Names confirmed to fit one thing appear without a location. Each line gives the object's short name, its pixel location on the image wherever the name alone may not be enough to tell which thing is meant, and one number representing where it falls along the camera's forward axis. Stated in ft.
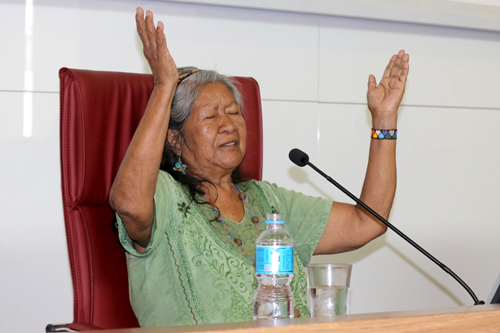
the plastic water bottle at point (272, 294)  7.95
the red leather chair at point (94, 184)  8.70
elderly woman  8.43
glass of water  7.55
